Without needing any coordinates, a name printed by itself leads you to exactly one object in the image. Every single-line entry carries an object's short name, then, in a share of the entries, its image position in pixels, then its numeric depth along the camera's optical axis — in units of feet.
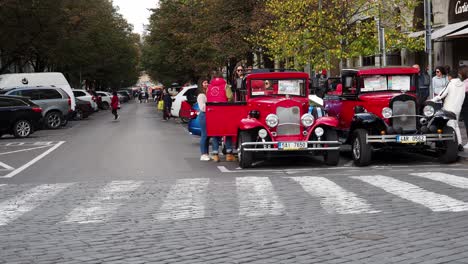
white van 121.29
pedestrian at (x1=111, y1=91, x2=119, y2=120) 138.00
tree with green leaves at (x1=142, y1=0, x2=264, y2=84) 140.36
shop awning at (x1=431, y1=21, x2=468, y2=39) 90.07
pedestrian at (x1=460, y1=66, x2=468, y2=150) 53.83
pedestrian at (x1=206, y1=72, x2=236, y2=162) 53.36
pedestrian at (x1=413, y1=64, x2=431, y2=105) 52.44
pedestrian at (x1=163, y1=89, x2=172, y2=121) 137.28
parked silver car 111.86
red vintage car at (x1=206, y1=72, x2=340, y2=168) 47.83
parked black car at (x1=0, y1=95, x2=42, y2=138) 91.25
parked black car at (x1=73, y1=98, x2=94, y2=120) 148.25
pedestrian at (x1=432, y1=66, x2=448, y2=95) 66.13
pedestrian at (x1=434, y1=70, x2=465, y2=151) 51.41
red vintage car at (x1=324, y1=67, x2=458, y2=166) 47.42
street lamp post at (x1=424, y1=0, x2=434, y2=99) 60.23
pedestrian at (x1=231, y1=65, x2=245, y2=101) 54.19
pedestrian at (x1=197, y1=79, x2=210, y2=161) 53.47
